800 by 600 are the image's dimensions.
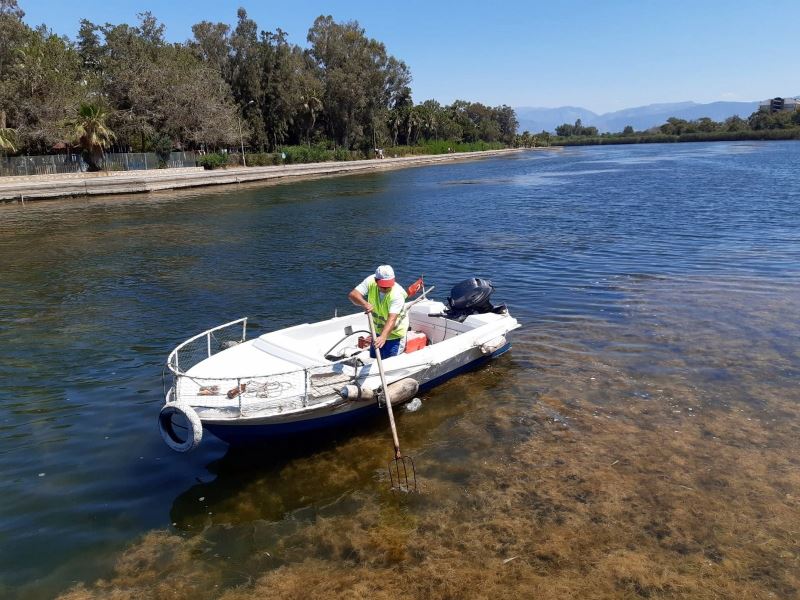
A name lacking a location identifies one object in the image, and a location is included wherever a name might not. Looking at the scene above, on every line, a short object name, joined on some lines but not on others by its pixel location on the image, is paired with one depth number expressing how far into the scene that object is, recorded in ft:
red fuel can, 34.60
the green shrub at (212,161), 204.54
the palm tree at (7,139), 144.77
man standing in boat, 28.48
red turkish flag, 34.30
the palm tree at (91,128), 159.02
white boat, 24.77
